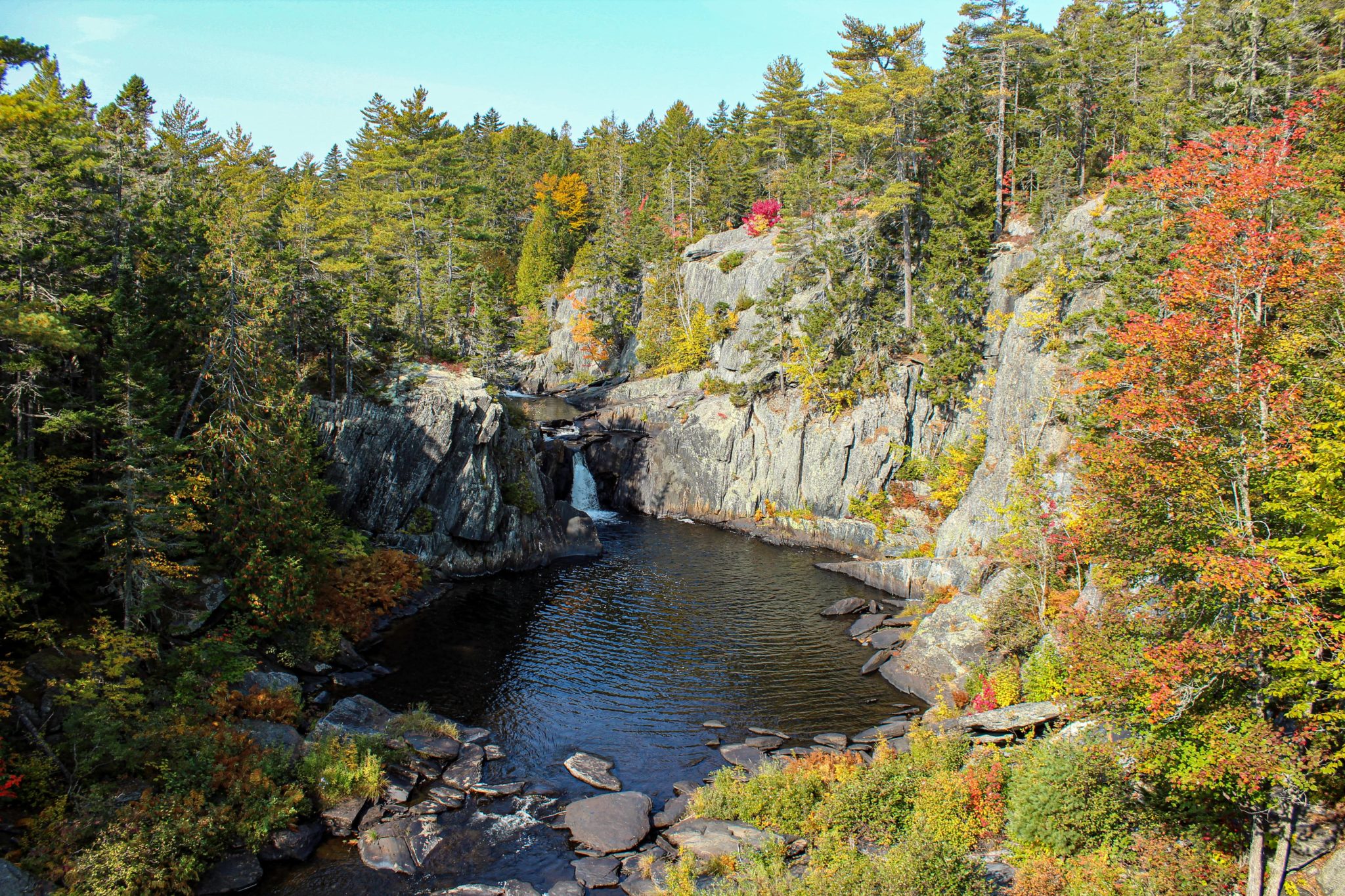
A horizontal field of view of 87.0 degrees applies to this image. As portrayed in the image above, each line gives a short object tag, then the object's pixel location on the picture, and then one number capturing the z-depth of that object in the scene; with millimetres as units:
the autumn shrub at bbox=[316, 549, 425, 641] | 32000
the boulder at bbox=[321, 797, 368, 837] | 19922
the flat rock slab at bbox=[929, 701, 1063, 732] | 22438
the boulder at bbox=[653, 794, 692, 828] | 20594
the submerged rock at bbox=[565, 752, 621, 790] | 22688
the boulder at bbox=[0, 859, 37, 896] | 14977
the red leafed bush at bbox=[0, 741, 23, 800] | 16328
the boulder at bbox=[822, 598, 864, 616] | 38125
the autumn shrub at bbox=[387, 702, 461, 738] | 24562
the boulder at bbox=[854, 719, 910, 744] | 25484
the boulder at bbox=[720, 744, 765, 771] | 23844
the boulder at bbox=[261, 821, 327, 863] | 18734
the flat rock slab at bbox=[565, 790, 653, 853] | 19589
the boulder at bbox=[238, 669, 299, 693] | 25234
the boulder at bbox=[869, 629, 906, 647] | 33906
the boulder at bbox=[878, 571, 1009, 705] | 29047
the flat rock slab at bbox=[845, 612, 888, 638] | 35594
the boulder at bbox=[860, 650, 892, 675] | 31562
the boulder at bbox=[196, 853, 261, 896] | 17453
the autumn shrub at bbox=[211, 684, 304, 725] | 23312
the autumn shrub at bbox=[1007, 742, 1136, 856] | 15586
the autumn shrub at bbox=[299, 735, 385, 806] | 20672
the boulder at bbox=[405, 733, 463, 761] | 23562
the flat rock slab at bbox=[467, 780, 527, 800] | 21938
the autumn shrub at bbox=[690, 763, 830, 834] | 19578
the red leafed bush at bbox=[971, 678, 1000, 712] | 25312
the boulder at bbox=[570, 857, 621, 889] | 17969
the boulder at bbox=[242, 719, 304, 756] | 22172
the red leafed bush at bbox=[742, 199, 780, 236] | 75438
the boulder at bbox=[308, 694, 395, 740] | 23672
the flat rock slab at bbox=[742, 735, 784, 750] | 25266
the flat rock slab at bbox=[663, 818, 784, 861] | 18328
